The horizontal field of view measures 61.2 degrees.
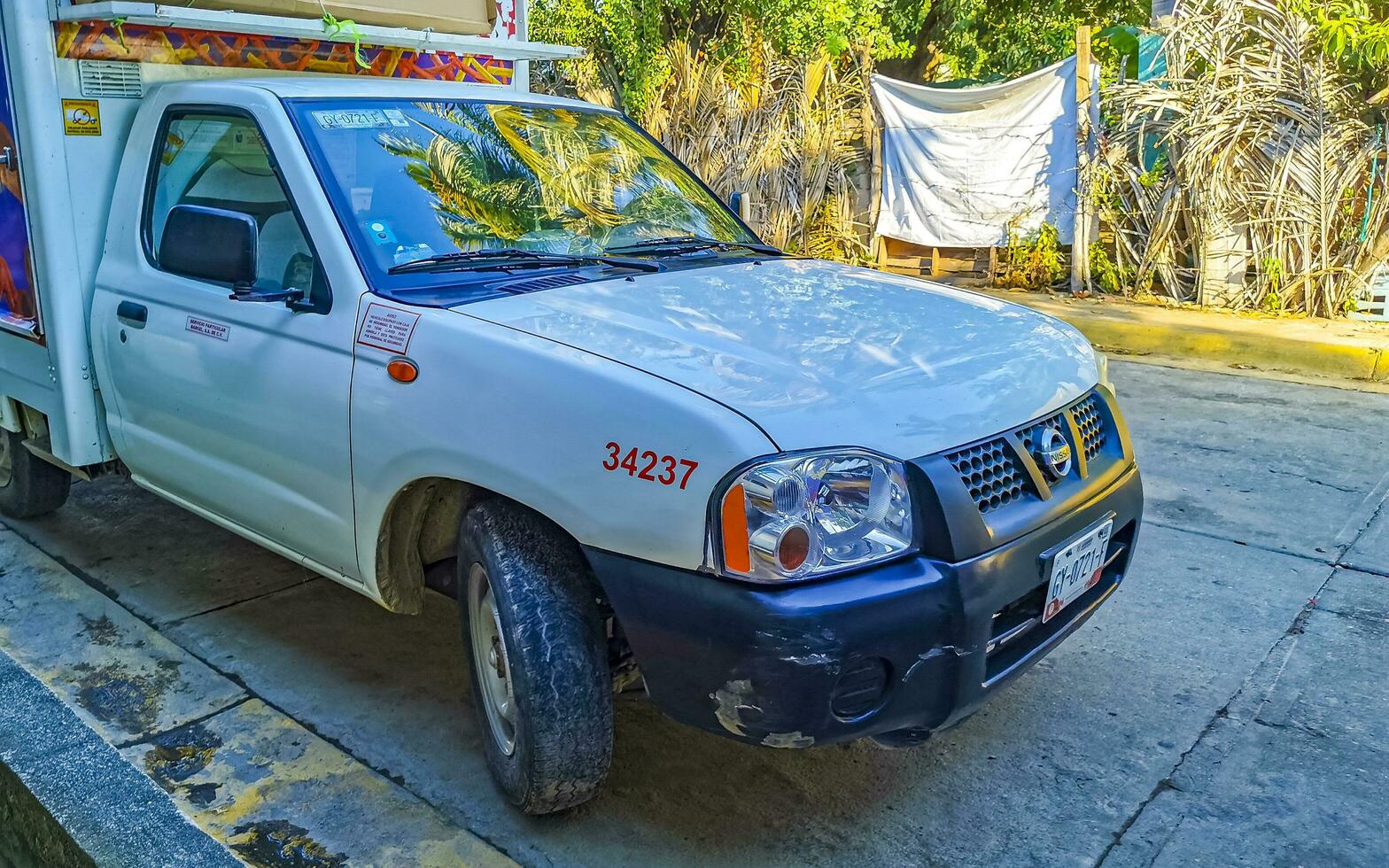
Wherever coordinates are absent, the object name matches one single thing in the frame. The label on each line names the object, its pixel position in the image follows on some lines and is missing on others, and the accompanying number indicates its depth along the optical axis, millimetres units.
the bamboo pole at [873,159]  11672
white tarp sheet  10266
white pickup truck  2520
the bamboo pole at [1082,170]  9984
